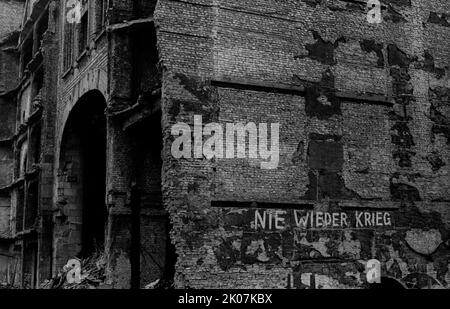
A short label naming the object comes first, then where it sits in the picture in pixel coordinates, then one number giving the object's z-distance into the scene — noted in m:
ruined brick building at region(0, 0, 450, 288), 13.06
